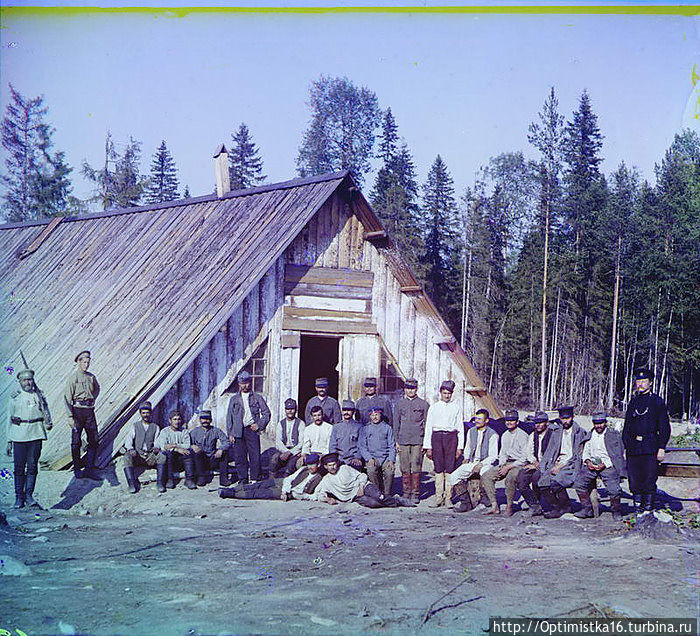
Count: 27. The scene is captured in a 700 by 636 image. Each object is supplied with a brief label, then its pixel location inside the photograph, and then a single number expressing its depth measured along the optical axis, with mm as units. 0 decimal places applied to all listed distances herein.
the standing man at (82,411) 11633
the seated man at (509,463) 10977
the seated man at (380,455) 11922
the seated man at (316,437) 12531
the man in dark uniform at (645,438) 10711
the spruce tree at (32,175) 31766
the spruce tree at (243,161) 43938
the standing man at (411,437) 12250
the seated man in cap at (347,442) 12117
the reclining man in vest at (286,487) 11625
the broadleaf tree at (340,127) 34219
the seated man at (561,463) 10781
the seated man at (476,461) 11336
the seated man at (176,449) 12136
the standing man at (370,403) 13516
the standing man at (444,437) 12104
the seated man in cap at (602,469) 10648
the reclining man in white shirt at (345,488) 11578
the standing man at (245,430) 12625
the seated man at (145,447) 11938
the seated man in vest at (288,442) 12648
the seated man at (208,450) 12391
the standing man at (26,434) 10492
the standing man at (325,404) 13289
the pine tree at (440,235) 40719
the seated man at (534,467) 10961
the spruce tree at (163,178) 47344
